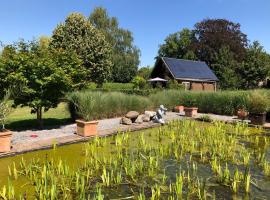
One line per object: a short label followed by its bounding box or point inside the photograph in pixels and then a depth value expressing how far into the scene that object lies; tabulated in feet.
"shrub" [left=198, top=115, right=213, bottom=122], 40.08
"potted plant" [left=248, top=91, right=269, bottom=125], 36.69
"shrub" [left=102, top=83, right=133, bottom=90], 93.86
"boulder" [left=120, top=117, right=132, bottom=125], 35.82
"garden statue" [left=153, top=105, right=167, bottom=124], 36.06
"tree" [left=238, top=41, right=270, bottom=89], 102.74
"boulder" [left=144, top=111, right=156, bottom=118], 38.82
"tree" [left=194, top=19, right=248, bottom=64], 127.83
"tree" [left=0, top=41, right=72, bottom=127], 28.15
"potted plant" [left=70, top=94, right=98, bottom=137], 27.16
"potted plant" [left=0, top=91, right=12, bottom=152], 20.88
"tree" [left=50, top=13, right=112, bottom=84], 83.03
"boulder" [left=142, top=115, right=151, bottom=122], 38.19
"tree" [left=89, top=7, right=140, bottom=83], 125.10
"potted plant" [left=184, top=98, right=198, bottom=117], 45.08
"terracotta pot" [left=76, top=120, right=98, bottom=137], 27.10
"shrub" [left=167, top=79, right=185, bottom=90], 70.24
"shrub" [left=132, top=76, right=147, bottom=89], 81.70
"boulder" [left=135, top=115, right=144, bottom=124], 37.24
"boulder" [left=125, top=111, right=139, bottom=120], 36.99
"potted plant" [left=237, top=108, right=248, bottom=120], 41.41
